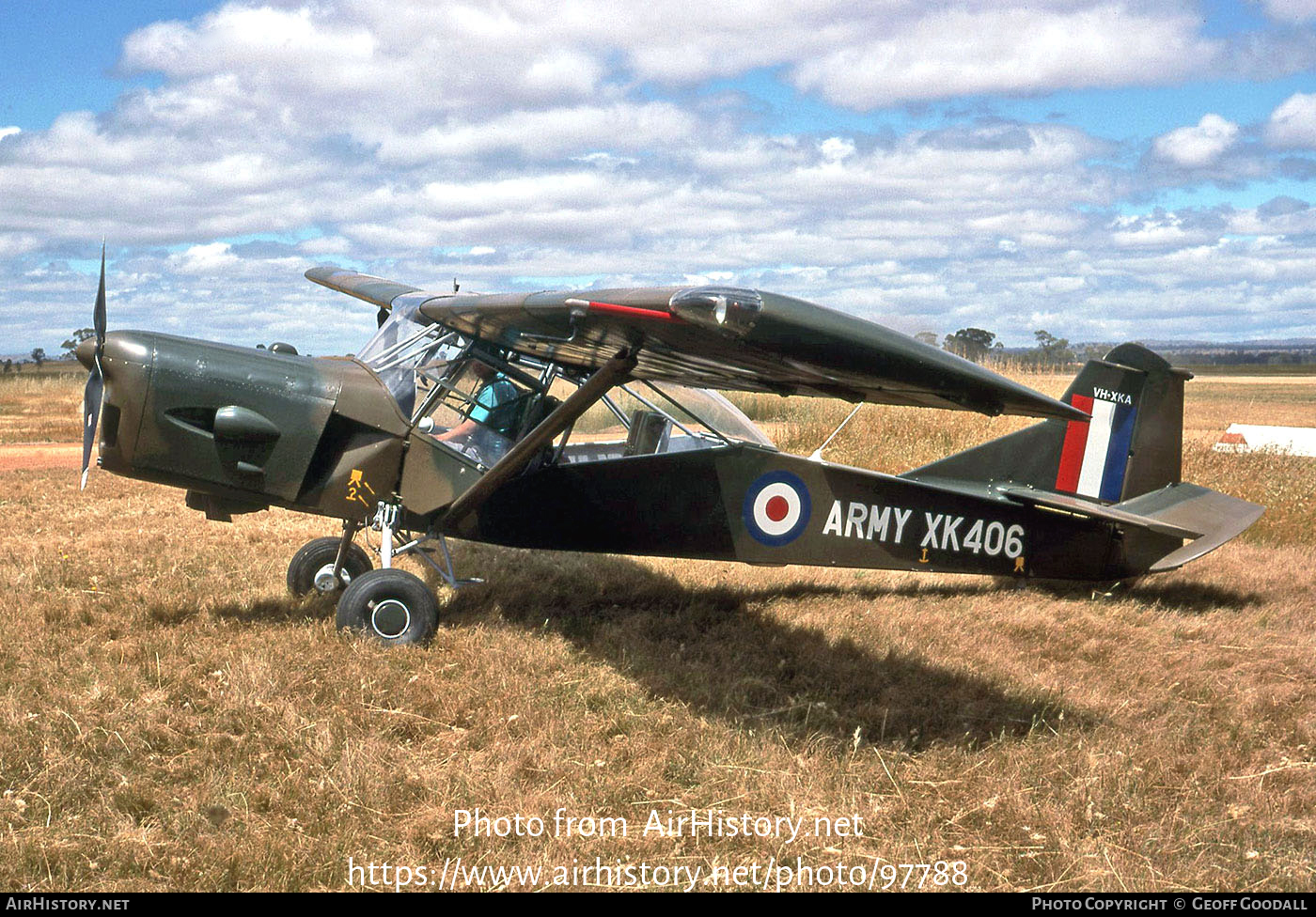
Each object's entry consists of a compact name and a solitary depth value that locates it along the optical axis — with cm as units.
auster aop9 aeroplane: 568
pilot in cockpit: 651
